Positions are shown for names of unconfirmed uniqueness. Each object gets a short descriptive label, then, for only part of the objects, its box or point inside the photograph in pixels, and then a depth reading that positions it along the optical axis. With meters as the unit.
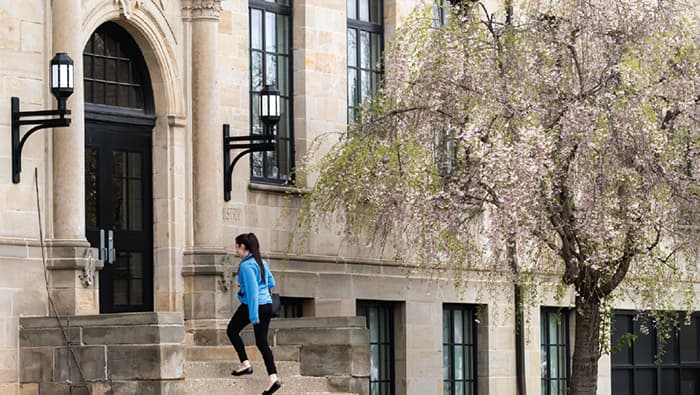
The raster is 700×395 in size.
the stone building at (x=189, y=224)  23.20
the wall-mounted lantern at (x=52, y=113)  23.05
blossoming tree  25.22
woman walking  22.39
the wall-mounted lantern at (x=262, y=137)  26.58
